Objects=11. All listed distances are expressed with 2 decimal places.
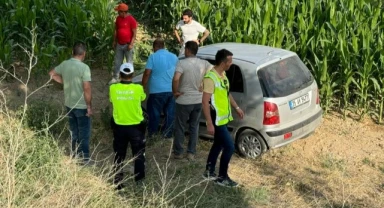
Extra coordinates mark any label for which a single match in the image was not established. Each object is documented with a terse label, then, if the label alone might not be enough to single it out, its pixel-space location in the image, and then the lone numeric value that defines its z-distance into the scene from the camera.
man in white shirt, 12.41
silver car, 9.55
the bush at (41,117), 10.44
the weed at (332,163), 9.71
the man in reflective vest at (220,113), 8.30
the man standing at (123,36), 12.38
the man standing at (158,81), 9.99
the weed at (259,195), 8.46
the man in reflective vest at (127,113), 8.23
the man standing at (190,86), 9.30
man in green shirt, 8.69
